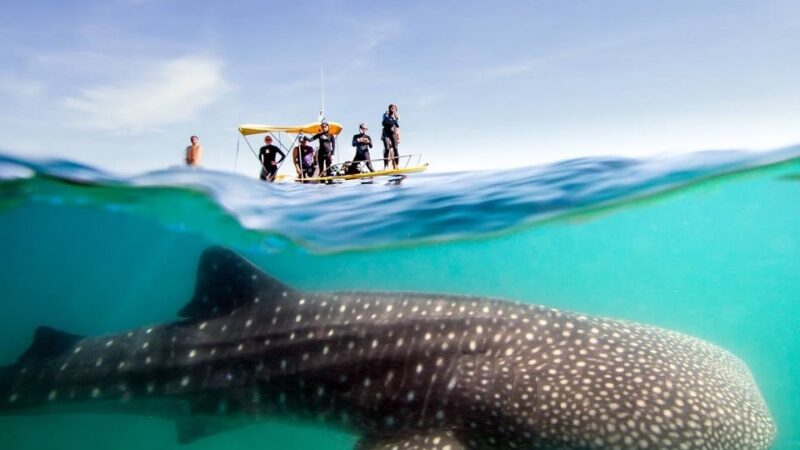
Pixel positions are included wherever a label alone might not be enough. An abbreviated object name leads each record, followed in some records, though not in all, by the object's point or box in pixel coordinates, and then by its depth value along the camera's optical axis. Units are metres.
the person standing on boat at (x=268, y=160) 14.08
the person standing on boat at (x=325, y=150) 14.37
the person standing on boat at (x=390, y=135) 13.55
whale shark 4.90
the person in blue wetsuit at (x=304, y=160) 14.80
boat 13.75
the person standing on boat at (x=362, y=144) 13.84
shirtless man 11.70
